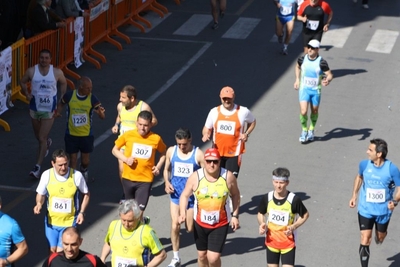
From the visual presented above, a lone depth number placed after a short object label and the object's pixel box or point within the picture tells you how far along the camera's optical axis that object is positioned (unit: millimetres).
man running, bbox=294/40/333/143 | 17344
